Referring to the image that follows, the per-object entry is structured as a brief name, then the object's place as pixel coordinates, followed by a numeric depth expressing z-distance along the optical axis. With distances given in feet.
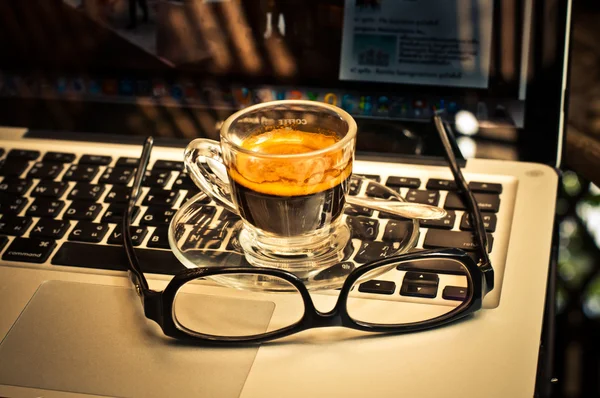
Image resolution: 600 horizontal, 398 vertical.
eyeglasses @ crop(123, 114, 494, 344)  1.59
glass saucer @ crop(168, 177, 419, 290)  1.72
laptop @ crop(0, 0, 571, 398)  1.56
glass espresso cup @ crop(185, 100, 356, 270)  1.67
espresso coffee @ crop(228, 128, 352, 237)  1.65
